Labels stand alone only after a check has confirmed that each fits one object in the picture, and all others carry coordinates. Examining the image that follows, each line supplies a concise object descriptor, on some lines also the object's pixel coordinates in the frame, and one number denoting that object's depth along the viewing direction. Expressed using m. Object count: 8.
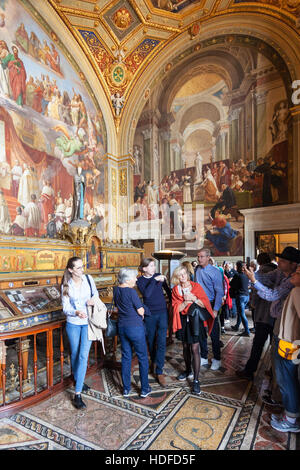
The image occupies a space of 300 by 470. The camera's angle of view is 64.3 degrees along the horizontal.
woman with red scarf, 2.84
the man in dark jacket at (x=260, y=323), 3.04
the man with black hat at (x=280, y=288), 2.45
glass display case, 2.80
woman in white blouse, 2.61
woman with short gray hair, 2.68
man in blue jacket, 3.43
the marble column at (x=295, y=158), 9.32
